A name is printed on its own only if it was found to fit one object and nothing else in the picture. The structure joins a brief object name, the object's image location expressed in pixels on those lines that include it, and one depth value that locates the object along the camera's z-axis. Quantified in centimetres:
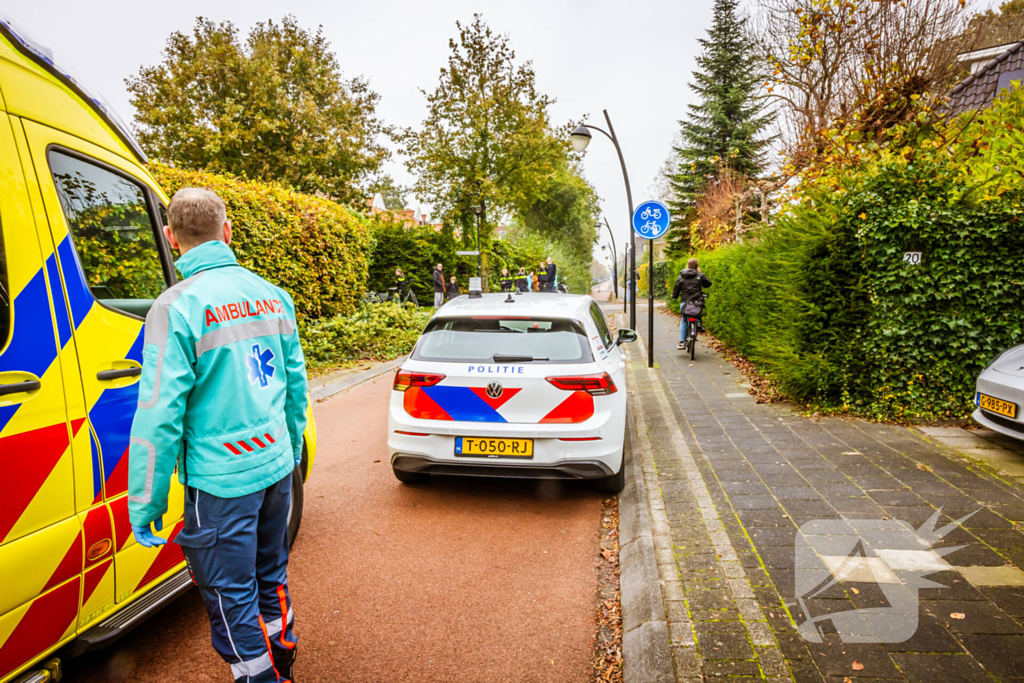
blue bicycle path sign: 1030
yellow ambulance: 194
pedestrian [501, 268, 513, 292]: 2989
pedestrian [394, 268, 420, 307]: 2106
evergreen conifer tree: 2950
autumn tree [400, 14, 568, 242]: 2527
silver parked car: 475
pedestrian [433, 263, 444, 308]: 2050
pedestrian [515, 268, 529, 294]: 3020
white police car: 416
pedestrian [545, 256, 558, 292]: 2498
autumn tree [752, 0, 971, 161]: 1043
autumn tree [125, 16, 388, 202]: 2452
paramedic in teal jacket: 185
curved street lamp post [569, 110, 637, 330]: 1256
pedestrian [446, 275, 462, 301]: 2298
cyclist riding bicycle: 1125
